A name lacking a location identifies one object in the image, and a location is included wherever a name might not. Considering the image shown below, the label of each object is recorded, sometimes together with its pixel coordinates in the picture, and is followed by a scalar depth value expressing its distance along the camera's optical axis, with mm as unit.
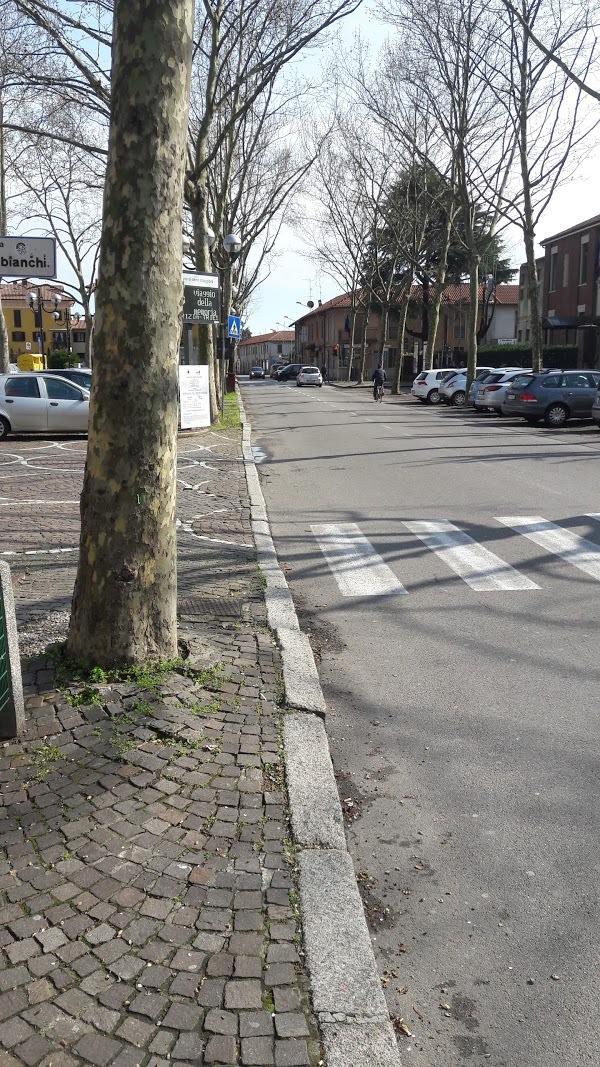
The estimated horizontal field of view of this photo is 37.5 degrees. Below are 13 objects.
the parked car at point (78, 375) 21359
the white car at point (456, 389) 39219
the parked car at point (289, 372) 88062
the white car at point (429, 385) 40969
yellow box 42612
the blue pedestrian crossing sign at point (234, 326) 30639
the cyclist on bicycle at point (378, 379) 43375
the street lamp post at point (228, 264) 25253
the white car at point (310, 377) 70938
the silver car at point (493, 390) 30141
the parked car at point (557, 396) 24469
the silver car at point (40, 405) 18750
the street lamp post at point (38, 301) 40806
